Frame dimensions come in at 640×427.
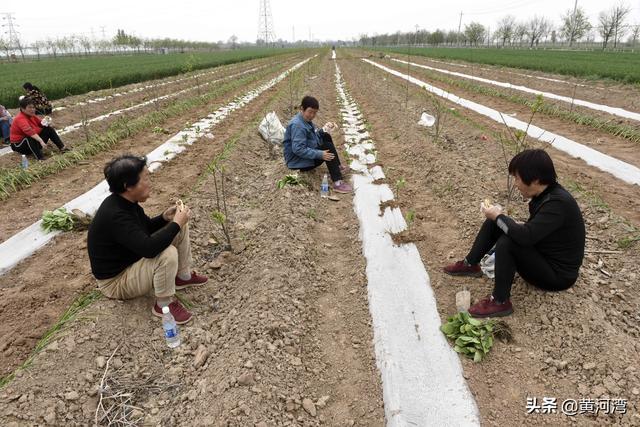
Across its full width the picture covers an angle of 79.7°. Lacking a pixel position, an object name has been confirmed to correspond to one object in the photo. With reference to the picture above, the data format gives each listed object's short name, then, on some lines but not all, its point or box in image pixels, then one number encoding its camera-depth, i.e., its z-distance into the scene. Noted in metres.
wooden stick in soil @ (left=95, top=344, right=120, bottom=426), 2.33
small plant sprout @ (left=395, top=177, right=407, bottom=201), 5.36
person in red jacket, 6.65
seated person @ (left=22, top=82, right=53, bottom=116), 8.98
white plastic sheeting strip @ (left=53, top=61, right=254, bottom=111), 11.88
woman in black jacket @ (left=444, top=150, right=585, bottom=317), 2.64
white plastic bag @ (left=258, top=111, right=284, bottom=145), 7.71
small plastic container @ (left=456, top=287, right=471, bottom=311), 3.15
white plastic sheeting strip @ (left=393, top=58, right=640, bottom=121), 9.30
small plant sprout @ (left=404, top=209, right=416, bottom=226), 4.61
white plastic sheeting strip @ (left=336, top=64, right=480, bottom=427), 2.38
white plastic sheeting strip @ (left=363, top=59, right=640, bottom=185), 5.91
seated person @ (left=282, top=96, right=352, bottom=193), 5.38
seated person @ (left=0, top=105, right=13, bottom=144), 7.80
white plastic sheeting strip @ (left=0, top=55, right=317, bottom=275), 4.03
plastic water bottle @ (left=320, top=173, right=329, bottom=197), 5.56
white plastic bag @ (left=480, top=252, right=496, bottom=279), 3.53
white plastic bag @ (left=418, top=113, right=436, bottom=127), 8.57
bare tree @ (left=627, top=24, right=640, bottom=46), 60.62
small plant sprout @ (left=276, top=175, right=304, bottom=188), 5.49
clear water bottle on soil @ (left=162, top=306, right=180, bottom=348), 2.86
